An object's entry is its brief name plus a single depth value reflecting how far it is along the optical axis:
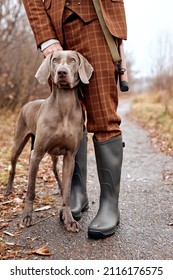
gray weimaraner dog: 2.80
